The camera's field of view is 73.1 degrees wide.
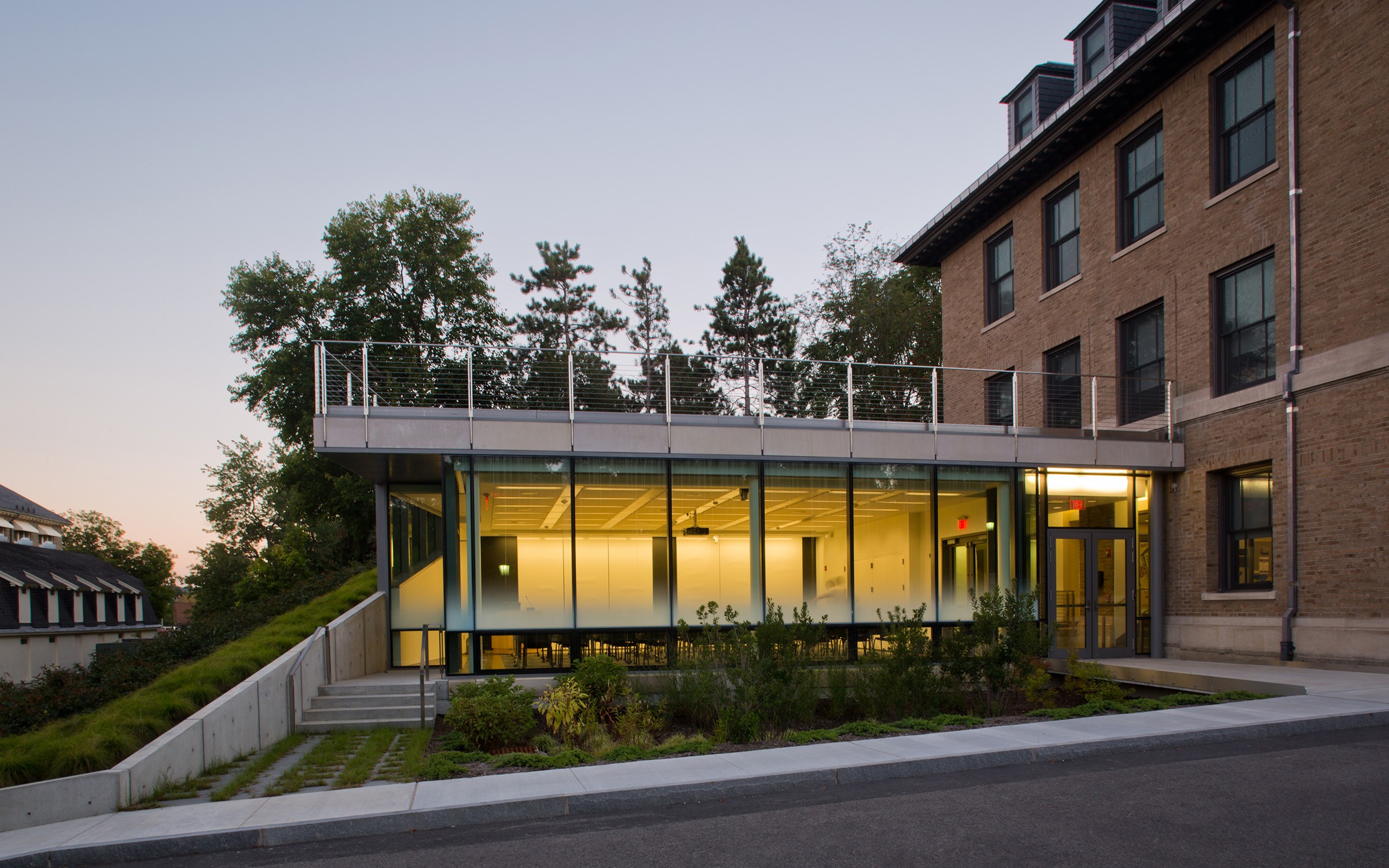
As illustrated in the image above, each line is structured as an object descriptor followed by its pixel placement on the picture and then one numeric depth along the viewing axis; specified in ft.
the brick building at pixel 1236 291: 46.01
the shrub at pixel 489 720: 35.50
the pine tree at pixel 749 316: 156.76
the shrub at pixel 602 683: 40.32
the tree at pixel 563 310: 158.81
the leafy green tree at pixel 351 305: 120.98
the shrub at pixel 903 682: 40.09
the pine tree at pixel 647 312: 166.30
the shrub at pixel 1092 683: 40.24
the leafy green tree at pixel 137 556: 263.70
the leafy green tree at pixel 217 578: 194.49
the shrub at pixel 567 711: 37.55
